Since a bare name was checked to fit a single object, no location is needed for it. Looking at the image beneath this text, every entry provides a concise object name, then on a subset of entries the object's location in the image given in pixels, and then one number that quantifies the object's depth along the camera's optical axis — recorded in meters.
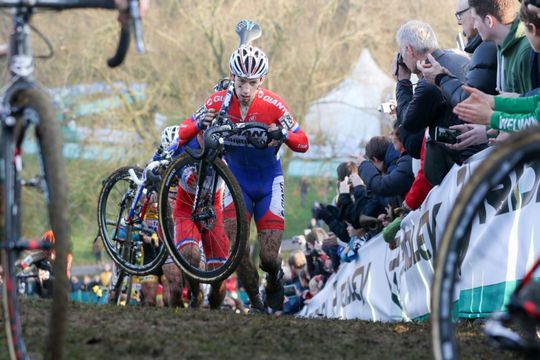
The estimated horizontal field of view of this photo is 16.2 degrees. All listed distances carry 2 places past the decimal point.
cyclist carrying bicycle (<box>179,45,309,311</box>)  16.98
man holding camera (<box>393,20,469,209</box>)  14.68
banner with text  11.53
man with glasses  13.24
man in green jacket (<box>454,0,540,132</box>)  9.59
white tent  67.53
